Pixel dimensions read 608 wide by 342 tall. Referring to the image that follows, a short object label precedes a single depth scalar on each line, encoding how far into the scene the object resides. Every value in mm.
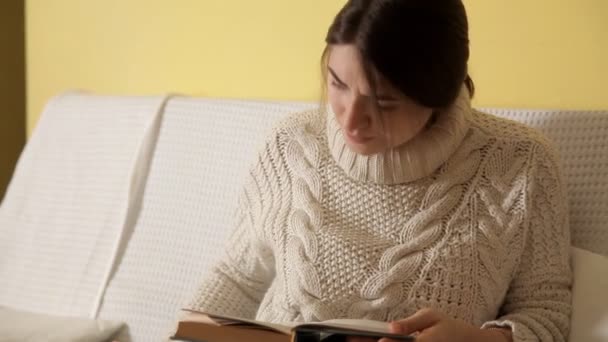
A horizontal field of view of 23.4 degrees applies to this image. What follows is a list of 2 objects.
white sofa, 2291
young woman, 1827
